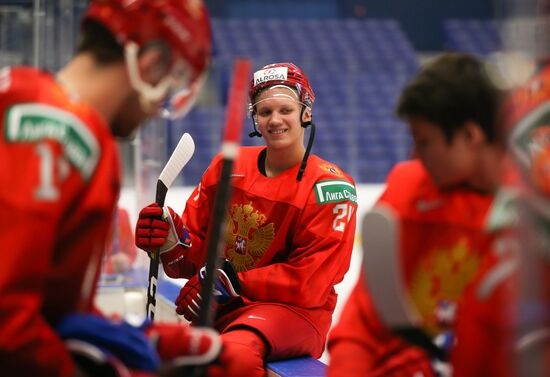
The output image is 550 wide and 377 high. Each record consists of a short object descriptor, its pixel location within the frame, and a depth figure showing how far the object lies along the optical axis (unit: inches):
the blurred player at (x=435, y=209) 231.2
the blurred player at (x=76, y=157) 209.3
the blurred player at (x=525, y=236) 162.6
